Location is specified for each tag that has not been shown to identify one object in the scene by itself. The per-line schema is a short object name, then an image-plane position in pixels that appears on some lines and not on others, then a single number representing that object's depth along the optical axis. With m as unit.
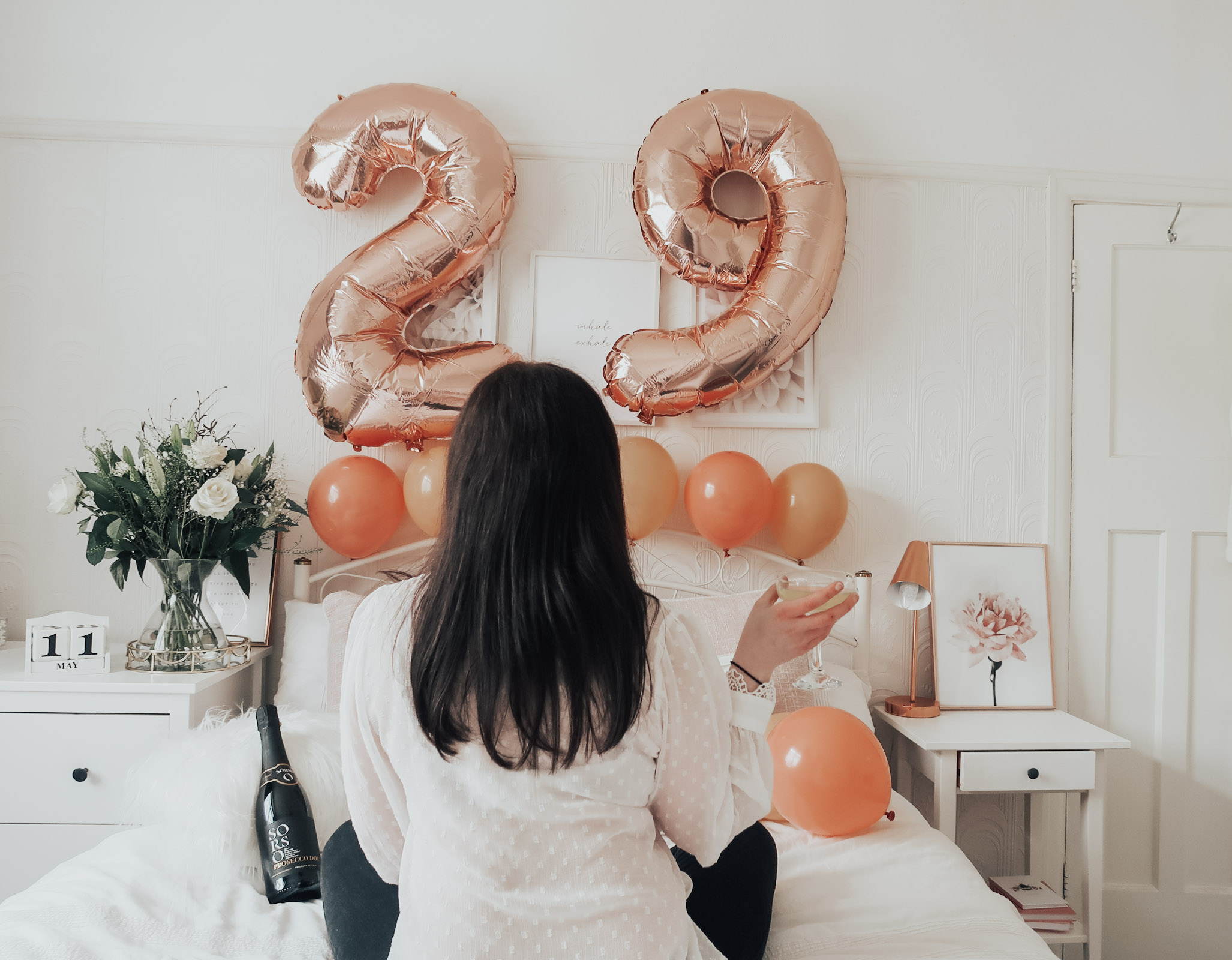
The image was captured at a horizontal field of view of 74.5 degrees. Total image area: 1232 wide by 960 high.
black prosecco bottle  1.26
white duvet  1.06
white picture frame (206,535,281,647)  2.00
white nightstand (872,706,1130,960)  1.81
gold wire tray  1.77
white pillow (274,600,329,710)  1.85
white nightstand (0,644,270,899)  1.65
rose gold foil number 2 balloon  1.88
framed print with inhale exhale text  2.10
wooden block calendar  1.72
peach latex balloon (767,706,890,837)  1.42
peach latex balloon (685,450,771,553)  1.89
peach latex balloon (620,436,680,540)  1.85
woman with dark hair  0.81
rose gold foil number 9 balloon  1.92
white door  2.14
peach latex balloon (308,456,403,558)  1.89
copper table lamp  1.93
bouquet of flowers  1.75
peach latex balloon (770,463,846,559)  1.94
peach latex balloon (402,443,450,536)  1.87
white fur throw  1.28
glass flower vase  1.77
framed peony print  2.08
